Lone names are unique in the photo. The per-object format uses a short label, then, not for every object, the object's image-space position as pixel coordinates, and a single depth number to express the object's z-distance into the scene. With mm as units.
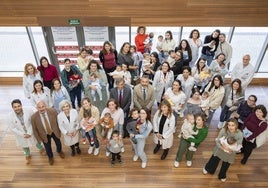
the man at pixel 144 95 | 3645
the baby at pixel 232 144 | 3133
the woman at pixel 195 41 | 4340
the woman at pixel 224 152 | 3108
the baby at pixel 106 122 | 3309
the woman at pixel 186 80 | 3770
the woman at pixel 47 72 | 3971
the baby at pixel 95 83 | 3824
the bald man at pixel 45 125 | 3288
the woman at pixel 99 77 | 3798
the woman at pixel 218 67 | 4076
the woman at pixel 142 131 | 3285
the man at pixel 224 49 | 4374
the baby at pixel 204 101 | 3724
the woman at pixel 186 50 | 4227
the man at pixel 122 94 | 3626
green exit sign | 4410
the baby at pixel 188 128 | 3273
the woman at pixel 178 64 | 4033
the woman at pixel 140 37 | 4445
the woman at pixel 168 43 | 4402
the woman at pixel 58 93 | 3648
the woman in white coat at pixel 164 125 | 3324
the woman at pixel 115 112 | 3347
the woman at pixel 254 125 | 3249
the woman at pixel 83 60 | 4129
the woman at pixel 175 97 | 3637
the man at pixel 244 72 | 4095
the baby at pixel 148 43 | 4485
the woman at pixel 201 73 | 3991
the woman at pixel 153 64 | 4082
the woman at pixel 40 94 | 3574
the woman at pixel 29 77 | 3840
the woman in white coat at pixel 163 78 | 3789
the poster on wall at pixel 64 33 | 4706
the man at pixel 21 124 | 3288
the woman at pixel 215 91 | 3690
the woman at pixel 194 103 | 3672
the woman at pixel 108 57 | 4108
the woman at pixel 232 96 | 3680
